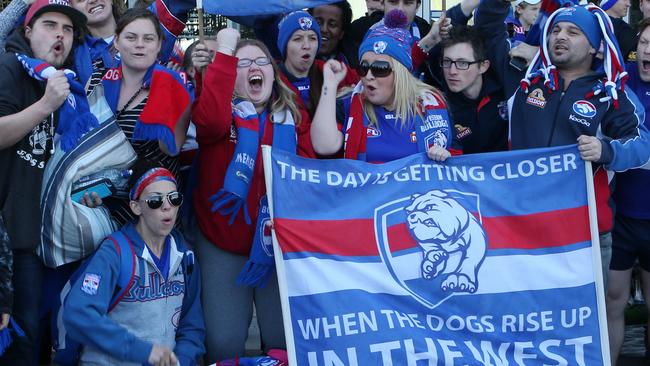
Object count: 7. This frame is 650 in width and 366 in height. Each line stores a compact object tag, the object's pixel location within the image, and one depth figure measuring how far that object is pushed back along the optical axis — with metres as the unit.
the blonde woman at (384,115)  9.86
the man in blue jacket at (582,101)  9.87
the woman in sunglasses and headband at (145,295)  8.96
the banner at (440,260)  9.17
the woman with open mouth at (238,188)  9.63
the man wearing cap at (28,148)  9.03
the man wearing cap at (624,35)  11.49
